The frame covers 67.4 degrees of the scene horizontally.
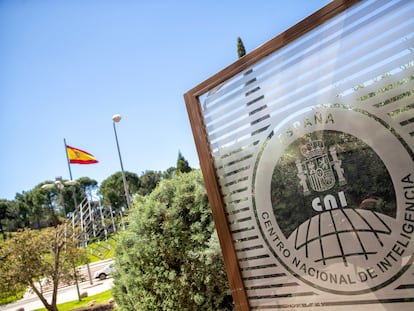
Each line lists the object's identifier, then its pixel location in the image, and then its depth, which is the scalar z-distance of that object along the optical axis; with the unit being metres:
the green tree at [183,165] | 30.05
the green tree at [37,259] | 9.02
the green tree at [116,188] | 54.75
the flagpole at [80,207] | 10.97
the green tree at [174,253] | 3.12
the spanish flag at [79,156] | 16.84
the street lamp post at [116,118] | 12.88
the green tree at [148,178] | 60.42
